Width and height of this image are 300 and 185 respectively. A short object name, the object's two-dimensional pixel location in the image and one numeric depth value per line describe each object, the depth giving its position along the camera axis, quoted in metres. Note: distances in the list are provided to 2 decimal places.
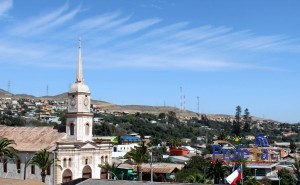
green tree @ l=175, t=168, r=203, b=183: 66.84
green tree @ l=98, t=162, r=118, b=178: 64.81
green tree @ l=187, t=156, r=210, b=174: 76.82
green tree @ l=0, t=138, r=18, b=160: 58.84
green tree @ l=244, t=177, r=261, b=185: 55.35
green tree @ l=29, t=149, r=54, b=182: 56.51
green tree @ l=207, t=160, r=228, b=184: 59.31
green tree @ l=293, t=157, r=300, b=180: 59.75
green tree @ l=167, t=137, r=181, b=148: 139.38
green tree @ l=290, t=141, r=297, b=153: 155.52
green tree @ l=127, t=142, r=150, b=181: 58.81
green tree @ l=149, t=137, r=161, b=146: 147.40
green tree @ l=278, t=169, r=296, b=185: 67.75
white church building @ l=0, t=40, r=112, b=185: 61.91
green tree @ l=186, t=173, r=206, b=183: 49.41
